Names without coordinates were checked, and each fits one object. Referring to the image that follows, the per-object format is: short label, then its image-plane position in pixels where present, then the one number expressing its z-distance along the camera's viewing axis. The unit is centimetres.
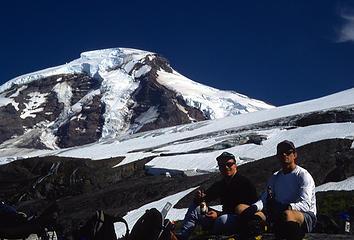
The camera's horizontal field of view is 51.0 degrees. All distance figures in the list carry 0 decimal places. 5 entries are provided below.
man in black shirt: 623
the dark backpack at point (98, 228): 575
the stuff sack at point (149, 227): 561
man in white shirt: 508
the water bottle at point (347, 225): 706
